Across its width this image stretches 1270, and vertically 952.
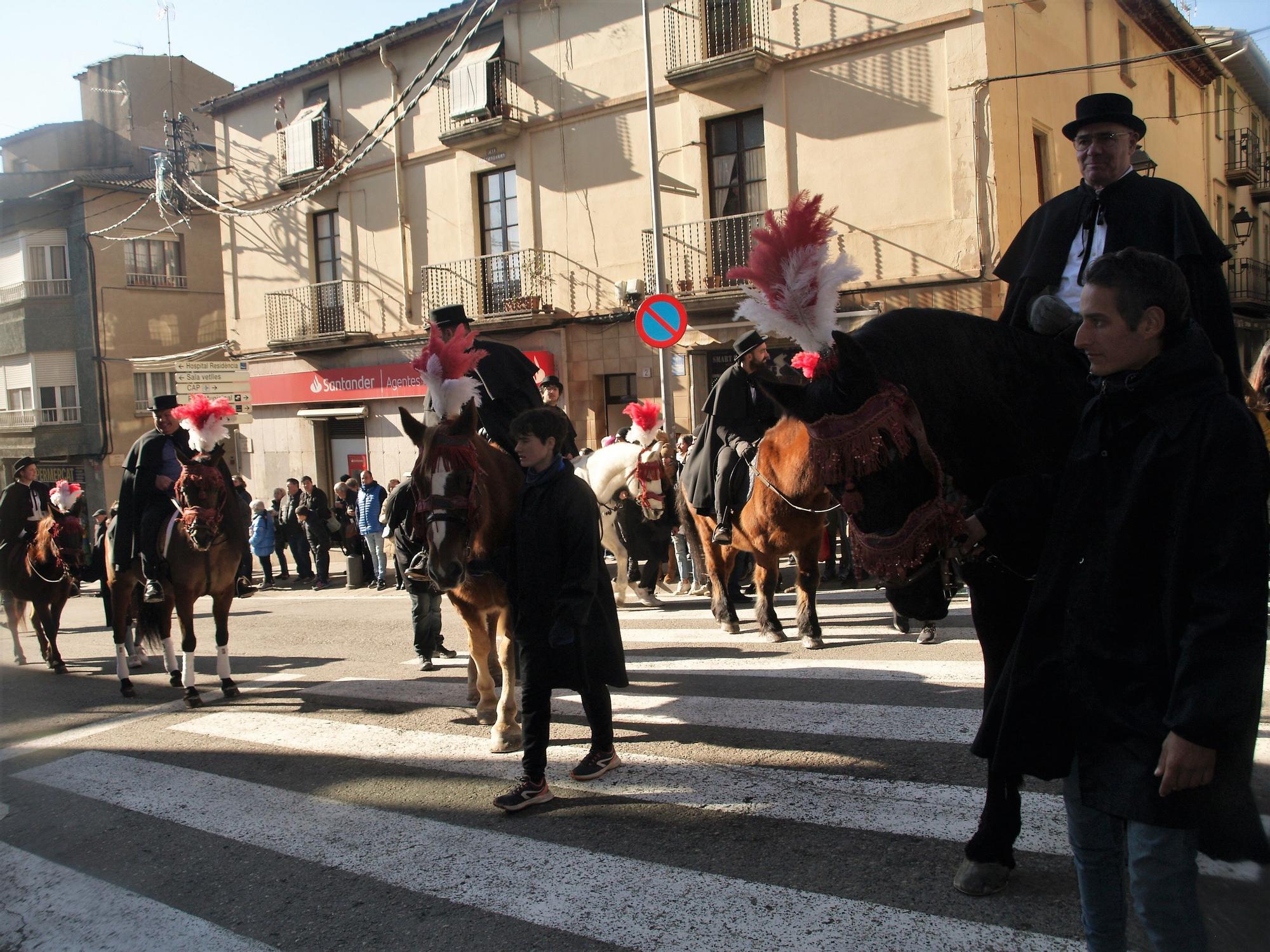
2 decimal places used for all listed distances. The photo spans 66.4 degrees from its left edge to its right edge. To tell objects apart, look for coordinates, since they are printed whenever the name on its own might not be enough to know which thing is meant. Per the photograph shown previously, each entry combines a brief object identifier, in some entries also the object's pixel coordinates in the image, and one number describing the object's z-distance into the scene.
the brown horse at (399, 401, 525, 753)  5.25
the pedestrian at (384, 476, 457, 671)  6.49
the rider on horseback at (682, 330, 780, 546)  8.33
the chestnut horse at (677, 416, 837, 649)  7.65
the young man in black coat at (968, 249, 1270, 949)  2.02
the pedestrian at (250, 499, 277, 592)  17.78
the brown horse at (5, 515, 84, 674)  10.24
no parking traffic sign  12.55
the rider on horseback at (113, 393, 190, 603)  7.68
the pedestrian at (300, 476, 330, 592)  17.30
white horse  11.07
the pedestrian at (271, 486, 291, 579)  18.11
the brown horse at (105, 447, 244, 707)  7.44
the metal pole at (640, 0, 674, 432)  14.98
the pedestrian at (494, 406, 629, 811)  4.62
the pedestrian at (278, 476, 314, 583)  17.81
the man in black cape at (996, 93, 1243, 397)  3.16
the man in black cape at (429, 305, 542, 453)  6.56
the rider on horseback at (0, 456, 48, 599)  10.10
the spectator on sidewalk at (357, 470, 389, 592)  15.73
